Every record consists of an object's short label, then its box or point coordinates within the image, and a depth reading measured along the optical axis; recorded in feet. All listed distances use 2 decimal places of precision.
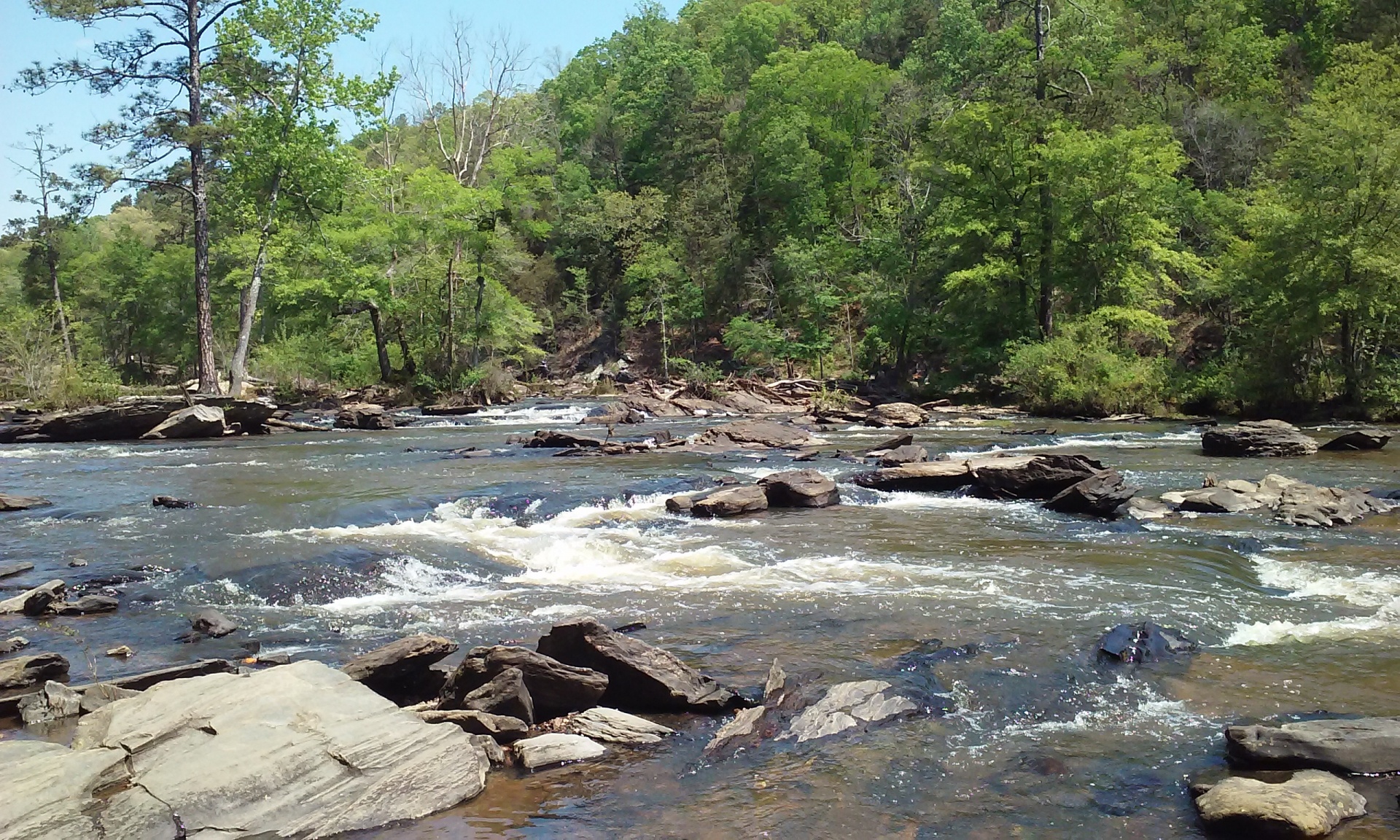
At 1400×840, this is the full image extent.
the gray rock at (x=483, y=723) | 18.47
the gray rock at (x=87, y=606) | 27.76
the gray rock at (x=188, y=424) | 78.74
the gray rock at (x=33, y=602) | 27.50
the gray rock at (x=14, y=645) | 23.66
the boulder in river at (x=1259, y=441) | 58.18
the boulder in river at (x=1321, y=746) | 16.01
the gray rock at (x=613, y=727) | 18.72
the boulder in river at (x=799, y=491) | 45.91
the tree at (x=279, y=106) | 90.89
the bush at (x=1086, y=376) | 91.30
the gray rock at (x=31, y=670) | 20.90
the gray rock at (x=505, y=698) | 19.11
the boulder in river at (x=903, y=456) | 55.11
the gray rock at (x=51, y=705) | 19.08
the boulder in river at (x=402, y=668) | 20.35
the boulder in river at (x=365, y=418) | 89.40
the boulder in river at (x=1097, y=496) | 41.75
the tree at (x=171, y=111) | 84.74
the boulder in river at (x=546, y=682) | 19.81
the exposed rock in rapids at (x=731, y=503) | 44.04
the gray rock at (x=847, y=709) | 18.74
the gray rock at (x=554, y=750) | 17.52
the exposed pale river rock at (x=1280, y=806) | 13.99
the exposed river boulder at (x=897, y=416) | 88.33
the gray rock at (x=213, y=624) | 25.75
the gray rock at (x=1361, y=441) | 58.85
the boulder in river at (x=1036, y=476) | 46.29
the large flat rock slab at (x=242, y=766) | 13.75
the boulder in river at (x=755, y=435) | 71.05
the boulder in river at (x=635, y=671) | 20.04
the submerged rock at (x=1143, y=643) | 22.53
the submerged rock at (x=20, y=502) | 44.06
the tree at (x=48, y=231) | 142.00
